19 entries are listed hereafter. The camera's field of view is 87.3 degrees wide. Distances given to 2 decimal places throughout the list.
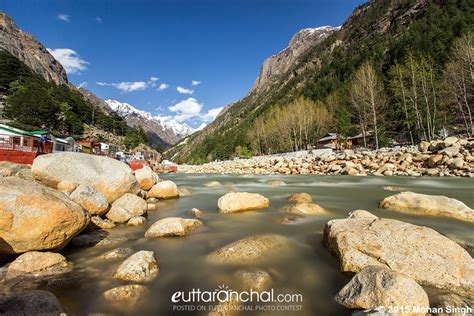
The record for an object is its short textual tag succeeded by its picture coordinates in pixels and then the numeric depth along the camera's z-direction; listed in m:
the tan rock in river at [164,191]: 11.66
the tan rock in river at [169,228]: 6.08
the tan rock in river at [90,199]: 6.61
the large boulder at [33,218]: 4.29
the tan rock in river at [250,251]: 4.71
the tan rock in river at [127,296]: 3.46
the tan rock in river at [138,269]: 4.08
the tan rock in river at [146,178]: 11.97
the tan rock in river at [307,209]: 7.89
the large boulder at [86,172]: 7.58
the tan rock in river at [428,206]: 6.66
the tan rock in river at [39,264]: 4.12
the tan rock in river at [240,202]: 8.53
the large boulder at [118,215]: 7.21
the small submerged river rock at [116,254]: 4.91
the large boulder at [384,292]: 2.84
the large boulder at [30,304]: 2.72
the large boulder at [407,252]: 3.52
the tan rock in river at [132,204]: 7.84
